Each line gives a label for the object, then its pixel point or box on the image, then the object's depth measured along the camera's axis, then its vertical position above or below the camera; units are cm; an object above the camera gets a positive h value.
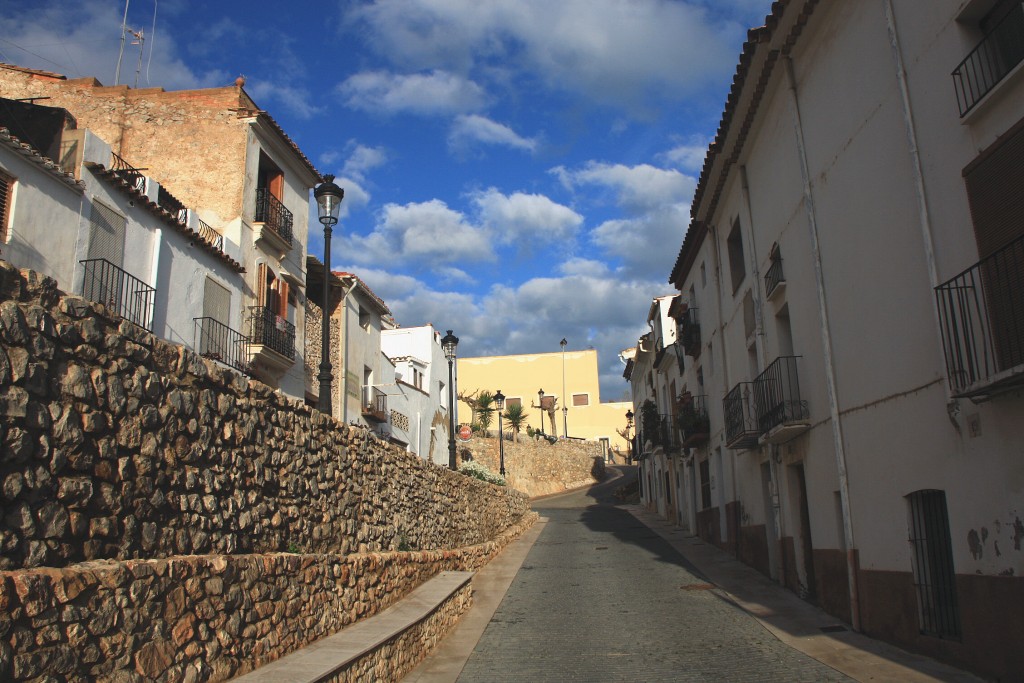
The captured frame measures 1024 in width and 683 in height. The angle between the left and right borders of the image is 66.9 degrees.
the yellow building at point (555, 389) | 6700 +1033
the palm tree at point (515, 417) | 5607 +664
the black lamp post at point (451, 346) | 2141 +448
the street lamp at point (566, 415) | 6556 +788
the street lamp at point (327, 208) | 1313 +512
